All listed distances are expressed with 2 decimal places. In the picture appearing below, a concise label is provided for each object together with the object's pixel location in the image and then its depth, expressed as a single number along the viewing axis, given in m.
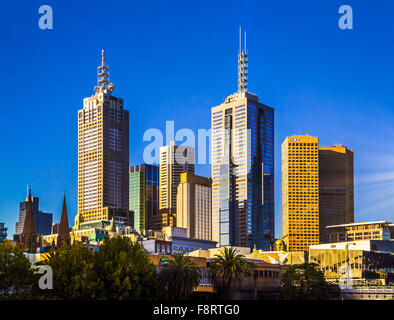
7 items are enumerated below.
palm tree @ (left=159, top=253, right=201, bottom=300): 146.00
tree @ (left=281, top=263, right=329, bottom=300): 173.50
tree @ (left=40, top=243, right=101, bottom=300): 127.50
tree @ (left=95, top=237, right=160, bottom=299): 131.00
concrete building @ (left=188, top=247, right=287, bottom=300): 171.25
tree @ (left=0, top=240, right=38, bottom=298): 134.62
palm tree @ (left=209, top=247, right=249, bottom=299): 162.38
